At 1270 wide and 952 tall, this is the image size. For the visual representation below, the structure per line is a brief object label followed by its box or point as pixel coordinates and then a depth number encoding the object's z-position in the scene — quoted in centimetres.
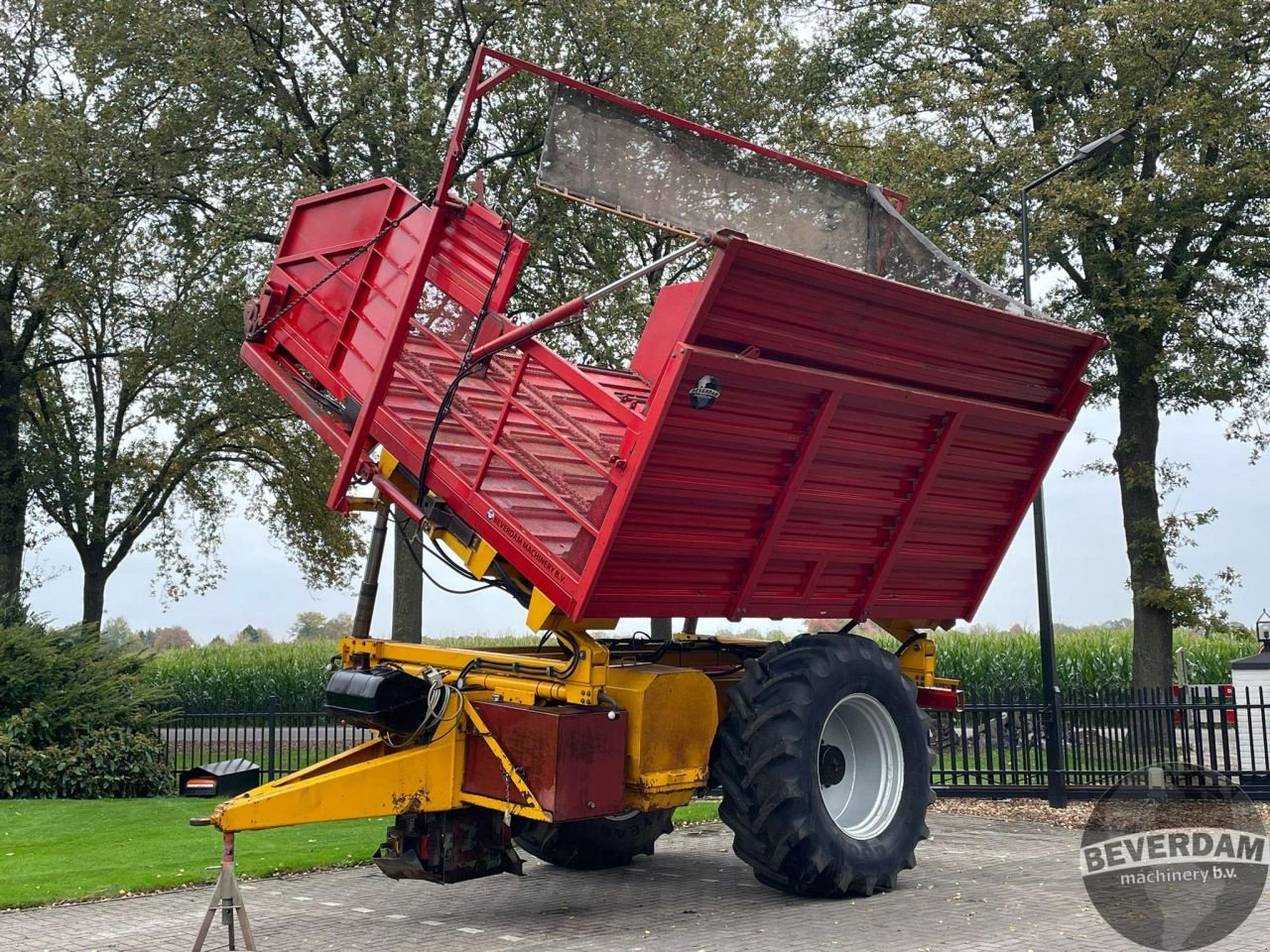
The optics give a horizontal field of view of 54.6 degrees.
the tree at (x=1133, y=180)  1753
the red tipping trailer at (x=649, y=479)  668
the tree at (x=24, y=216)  1722
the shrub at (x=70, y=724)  1338
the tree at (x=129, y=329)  1750
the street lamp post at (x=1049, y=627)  1295
